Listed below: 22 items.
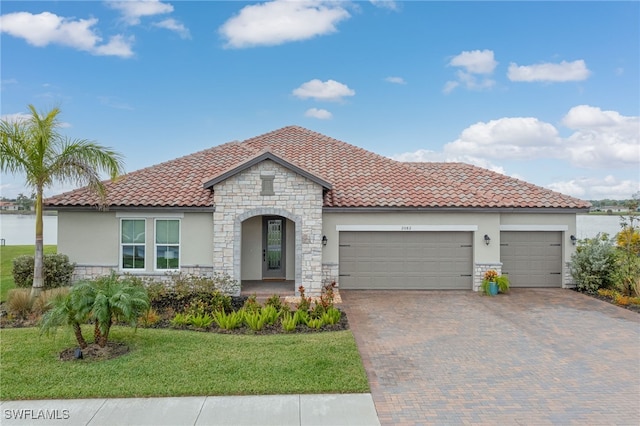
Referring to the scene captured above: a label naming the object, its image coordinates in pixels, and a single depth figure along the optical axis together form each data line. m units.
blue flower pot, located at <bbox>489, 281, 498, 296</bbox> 14.65
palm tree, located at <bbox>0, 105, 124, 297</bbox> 11.70
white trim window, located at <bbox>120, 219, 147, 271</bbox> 14.84
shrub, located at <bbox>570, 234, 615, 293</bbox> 15.06
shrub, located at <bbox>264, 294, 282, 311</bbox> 11.59
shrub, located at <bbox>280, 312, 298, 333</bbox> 9.95
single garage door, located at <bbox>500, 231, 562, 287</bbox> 16.02
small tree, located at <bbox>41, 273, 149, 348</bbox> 7.76
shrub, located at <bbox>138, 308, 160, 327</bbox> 10.43
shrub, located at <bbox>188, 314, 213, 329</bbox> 10.32
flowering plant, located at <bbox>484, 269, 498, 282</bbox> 14.84
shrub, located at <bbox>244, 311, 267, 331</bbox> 10.02
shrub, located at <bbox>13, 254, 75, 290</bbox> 13.24
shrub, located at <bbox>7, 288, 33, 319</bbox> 11.25
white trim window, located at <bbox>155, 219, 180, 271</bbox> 14.81
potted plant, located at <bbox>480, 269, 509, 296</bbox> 14.66
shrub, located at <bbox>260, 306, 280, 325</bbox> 10.39
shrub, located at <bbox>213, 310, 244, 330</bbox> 10.14
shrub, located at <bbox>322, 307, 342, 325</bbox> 10.46
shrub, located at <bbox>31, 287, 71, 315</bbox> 11.31
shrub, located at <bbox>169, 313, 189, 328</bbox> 10.46
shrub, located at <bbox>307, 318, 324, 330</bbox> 10.17
